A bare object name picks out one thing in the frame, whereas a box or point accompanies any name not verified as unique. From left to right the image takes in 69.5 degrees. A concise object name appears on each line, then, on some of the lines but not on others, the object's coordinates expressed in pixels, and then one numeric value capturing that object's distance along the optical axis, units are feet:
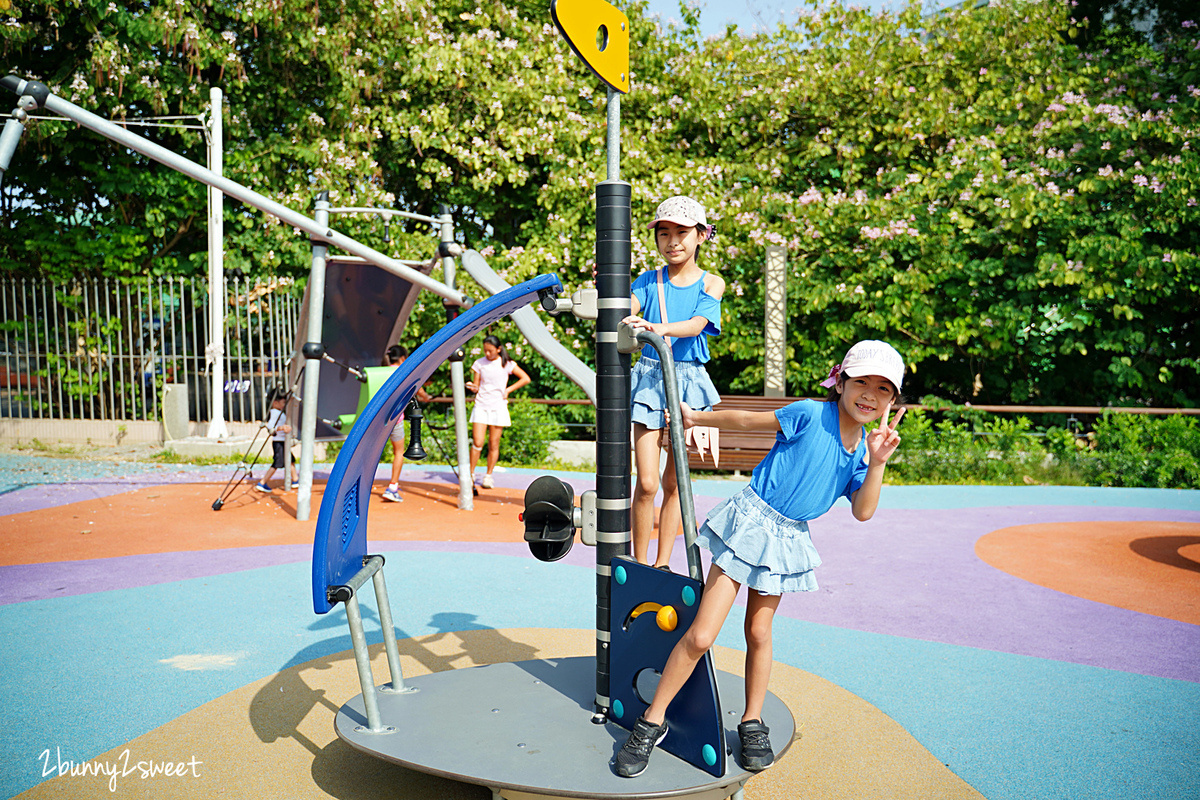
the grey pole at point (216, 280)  37.60
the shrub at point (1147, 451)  32.12
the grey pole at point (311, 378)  22.57
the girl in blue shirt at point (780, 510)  8.21
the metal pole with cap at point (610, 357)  9.53
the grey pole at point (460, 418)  24.91
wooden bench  34.83
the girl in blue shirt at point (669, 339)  11.23
